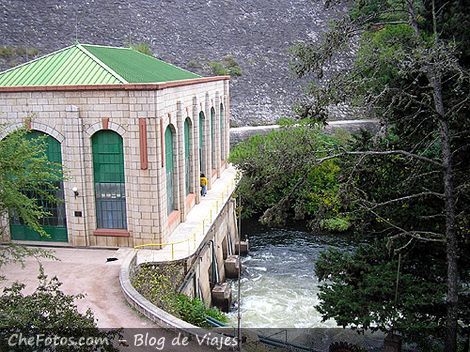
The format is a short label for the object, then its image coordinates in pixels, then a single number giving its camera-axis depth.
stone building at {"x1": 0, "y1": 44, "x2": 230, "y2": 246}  20.95
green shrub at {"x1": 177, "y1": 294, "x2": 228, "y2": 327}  17.84
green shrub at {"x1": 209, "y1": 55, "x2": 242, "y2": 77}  63.61
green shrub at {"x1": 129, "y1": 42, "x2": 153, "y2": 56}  60.43
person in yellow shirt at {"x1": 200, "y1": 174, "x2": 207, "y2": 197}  31.70
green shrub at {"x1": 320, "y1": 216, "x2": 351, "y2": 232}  38.03
